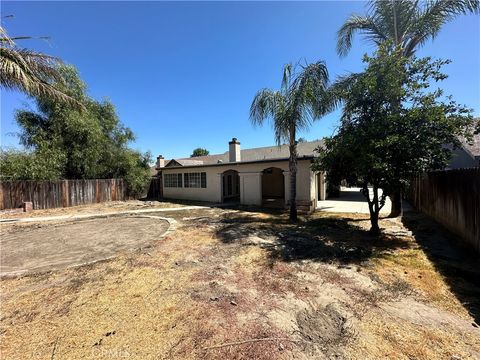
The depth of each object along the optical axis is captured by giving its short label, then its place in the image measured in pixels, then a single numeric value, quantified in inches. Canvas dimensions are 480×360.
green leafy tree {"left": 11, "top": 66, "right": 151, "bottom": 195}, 629.6
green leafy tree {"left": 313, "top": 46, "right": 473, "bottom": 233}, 225.9
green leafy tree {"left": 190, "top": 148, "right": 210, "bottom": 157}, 2278.5
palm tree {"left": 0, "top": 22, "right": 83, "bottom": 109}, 211.3
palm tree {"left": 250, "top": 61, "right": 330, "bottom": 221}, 360.2
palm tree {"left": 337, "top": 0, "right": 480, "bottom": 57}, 318.3
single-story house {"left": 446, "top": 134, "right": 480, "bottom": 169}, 333.6
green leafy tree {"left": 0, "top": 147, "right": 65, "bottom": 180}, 543.5
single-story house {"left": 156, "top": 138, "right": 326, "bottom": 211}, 482.0
